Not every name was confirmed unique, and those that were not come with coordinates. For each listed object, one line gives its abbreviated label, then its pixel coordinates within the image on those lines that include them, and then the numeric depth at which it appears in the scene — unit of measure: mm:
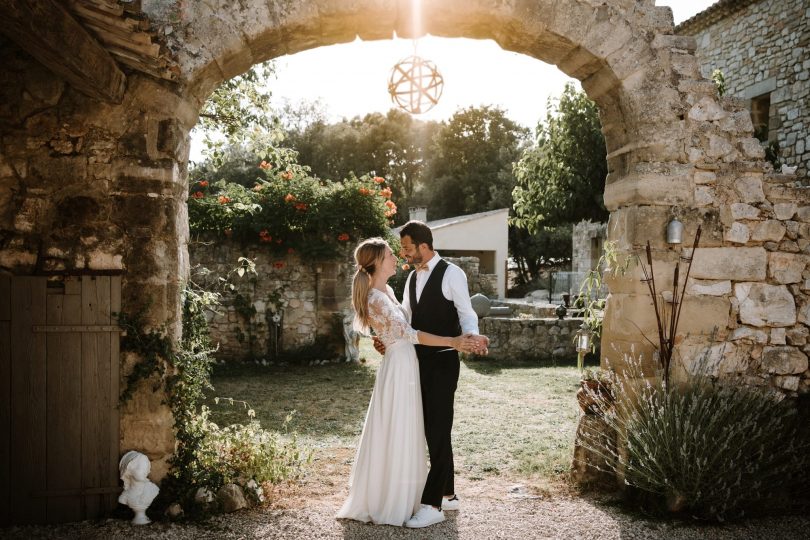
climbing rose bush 9562
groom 3703
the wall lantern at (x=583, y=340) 4828
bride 3631
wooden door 3482
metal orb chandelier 5234
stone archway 3650
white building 25266
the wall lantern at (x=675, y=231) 4090
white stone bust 3564
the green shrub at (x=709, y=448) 3611
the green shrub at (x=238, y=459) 3912
